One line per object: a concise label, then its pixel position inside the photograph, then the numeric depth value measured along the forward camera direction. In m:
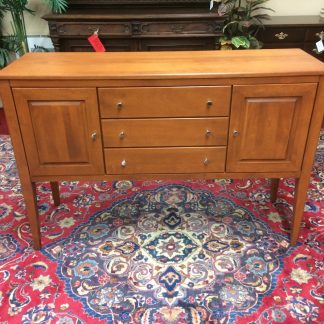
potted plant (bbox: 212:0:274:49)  2.81
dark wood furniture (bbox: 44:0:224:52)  2.76
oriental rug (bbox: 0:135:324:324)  1.30
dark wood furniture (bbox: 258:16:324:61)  2.95
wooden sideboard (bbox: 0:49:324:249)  1.26
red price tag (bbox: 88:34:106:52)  2.42
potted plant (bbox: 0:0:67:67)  2.85
